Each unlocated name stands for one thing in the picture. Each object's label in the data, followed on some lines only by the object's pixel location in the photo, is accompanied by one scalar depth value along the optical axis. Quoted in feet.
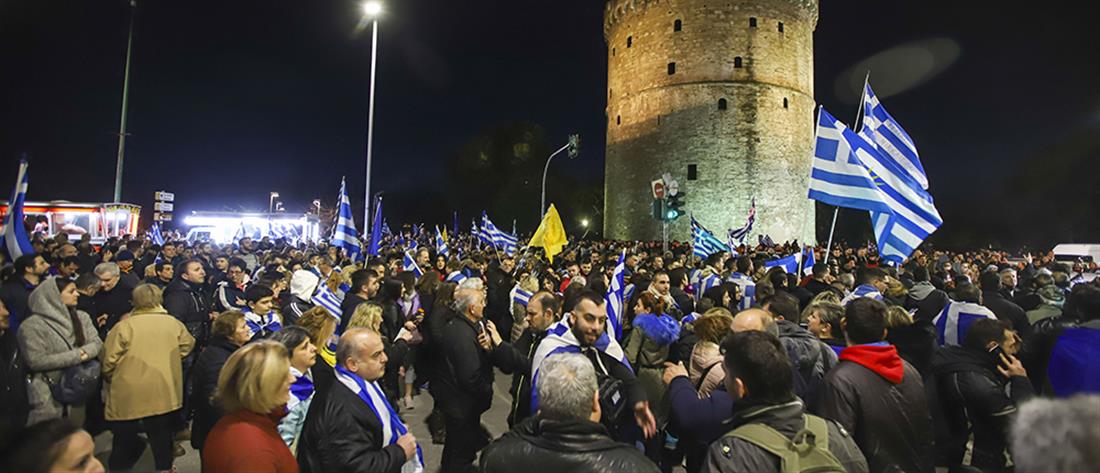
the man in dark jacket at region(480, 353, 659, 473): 7.04
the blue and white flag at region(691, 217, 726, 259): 43.55
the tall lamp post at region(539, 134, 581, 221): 65.71
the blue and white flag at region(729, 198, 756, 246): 51.80
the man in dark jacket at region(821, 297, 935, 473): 9.30
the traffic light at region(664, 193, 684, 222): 48.14
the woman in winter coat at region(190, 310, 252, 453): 12.86
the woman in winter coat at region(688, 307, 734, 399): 10.21
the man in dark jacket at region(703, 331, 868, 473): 6.89
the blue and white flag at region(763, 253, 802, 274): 33.37
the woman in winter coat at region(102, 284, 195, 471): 13.92
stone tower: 96.78
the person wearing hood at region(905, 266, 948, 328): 19.35
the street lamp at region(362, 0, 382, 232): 46.21
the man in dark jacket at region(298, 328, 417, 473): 8.52
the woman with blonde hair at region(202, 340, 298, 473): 7.48
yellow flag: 38.24
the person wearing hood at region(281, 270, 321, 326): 19.88
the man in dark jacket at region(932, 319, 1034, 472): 10.97
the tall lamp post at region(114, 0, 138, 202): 55.72
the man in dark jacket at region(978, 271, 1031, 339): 18.81
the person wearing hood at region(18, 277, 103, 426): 13.55
